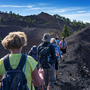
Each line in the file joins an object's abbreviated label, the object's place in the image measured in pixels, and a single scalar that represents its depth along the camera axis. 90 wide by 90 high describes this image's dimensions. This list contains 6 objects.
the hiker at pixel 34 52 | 4.53
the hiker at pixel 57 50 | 4.30
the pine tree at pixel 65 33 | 25.87
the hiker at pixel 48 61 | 3.15
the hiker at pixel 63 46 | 6.85
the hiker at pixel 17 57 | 1.53
